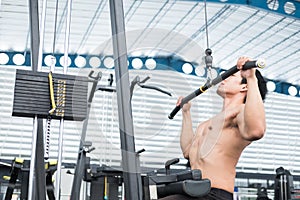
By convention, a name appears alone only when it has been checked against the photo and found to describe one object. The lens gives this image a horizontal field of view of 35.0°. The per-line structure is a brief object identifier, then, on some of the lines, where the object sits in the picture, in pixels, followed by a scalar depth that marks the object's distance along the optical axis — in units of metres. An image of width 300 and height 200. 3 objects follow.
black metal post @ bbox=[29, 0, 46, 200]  2.57
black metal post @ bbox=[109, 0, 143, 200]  2.31
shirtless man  2.43
